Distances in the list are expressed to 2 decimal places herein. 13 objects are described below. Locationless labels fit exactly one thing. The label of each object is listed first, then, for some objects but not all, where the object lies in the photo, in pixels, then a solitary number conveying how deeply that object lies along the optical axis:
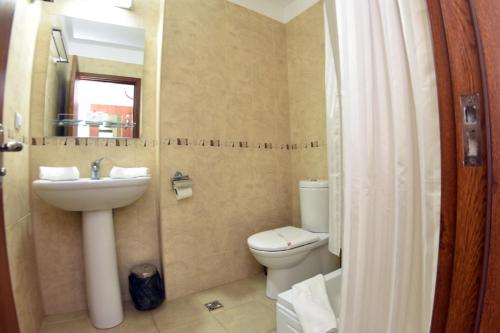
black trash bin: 1.66
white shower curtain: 0.48
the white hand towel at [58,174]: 1.38
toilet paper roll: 1.82
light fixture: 1.82
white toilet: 1.67
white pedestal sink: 1.43
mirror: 1.67
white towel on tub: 1.02
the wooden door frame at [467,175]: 0.35
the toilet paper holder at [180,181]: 1.83
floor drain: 1.69
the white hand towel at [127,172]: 1.65
